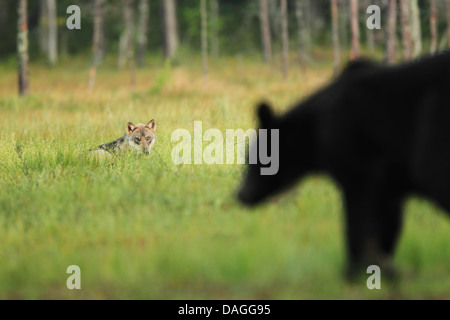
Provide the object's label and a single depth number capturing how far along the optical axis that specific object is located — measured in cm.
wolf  1858
